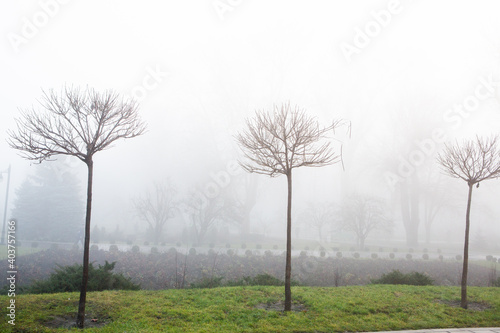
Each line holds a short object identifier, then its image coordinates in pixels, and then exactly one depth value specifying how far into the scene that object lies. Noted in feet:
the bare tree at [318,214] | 110.22
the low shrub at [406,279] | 38.47
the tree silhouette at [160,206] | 95.40
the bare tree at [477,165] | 29.04
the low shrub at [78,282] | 27.89
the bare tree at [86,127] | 20.38
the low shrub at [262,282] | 33.96
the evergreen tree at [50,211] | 94.38
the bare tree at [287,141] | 25.71
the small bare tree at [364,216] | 91.05
